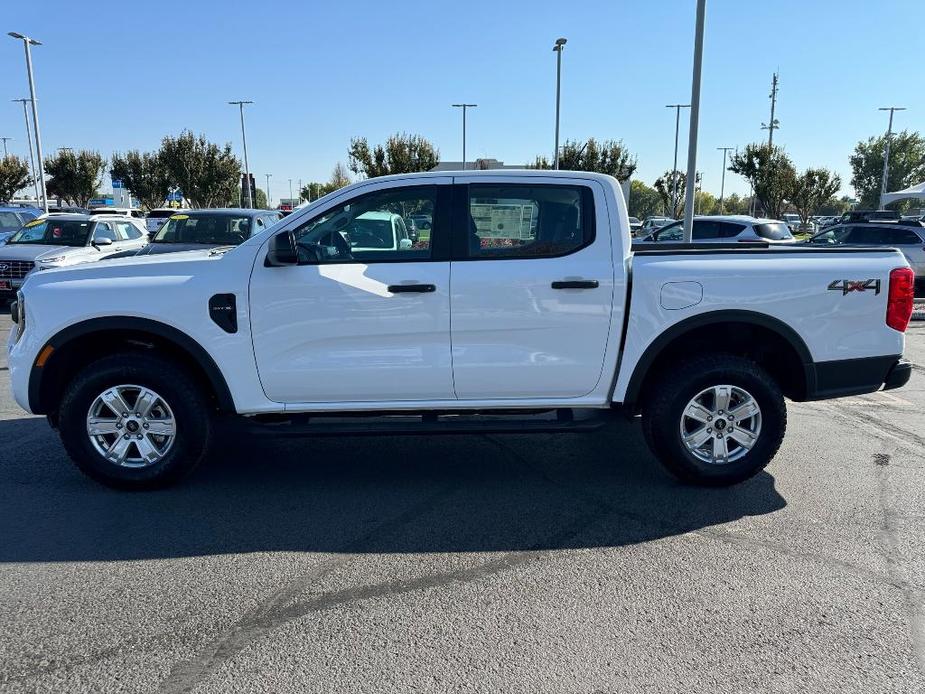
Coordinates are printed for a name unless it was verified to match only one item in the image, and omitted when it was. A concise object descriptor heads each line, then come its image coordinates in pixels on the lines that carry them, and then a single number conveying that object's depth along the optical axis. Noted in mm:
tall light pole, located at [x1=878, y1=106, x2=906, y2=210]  45844
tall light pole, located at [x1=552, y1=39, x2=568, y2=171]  25758
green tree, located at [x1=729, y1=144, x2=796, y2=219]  37344
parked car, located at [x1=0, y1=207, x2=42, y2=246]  18531
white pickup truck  4316
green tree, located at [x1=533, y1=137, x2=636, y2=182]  39844
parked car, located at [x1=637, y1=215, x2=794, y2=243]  14891
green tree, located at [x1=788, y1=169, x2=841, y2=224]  38156
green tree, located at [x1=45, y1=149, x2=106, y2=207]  50188
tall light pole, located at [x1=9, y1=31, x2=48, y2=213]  26969
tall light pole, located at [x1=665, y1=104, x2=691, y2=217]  44281
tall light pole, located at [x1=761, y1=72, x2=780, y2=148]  41619
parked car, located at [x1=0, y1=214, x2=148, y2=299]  12398
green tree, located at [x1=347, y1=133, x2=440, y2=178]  41812
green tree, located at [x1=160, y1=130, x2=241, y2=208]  45906
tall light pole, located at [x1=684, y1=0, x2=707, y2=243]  11340
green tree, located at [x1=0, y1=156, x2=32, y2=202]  51531
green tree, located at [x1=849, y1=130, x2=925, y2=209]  69125
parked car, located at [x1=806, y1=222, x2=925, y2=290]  14836
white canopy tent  23594
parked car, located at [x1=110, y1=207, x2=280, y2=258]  12086
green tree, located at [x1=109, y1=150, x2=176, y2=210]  48719
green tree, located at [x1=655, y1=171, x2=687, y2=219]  53844
